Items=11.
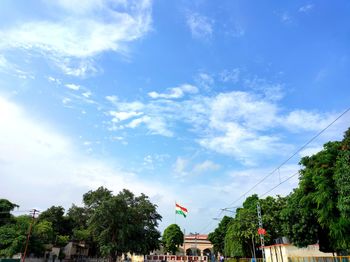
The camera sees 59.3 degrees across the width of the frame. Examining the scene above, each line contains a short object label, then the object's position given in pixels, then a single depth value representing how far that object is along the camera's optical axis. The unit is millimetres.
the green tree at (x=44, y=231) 48322
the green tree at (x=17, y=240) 41812
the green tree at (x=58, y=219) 64438
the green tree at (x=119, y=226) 49375
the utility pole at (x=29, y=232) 43019
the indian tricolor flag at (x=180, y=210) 54781
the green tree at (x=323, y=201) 22188
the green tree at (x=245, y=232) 46125
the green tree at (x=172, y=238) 97162
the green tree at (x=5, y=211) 46094
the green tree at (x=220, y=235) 81750
